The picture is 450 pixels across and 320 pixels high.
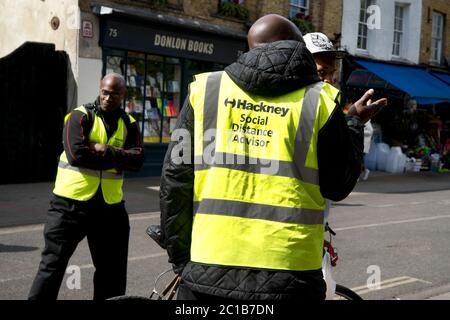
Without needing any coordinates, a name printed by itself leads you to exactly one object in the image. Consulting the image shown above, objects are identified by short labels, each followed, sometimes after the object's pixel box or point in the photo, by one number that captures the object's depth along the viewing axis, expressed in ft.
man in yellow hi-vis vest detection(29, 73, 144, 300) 13.88
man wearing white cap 11.56
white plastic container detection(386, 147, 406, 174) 68.80
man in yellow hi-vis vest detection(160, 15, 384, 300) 7.66
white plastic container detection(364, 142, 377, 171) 70.74
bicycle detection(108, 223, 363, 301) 9.29
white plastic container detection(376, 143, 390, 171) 69.62
